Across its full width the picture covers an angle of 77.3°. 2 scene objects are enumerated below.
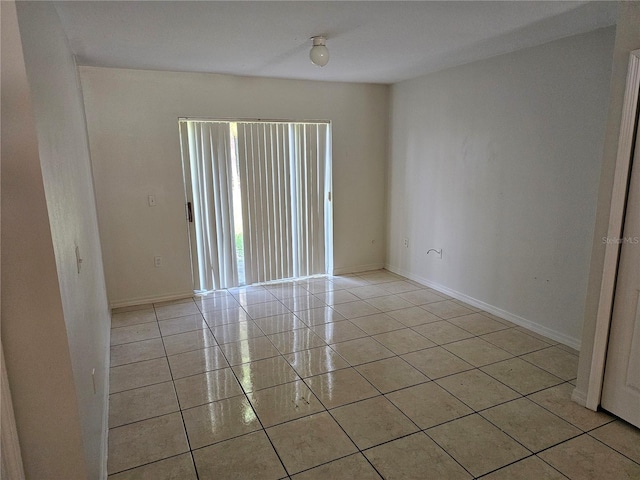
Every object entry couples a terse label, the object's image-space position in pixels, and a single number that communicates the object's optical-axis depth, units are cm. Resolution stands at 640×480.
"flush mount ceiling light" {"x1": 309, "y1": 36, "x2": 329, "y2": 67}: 279
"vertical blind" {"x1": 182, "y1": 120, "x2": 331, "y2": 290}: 424
